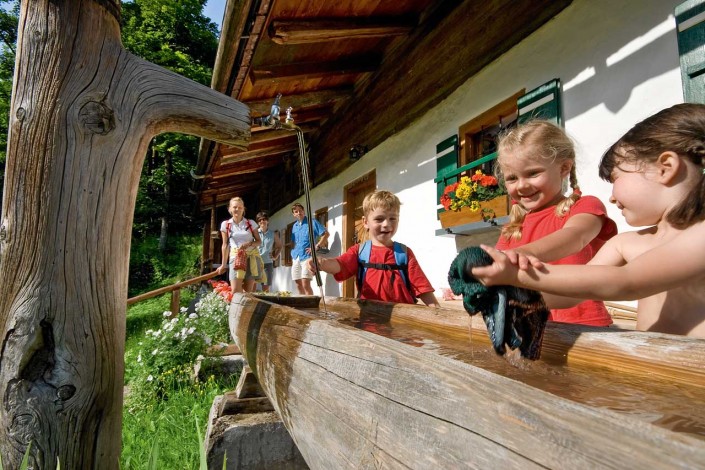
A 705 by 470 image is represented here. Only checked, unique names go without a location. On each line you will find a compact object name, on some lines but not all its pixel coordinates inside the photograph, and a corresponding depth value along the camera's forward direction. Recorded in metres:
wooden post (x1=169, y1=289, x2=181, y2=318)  6.36
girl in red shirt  1.62
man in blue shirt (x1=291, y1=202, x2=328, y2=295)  6.94
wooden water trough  0.42
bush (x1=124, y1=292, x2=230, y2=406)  3.39
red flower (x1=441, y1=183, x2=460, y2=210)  4.07
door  6.79
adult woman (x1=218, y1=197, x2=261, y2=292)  6.16
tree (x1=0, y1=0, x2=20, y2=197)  19.20
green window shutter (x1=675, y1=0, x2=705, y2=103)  2.29
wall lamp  6.54
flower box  3.52
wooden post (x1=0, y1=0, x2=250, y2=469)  1.26
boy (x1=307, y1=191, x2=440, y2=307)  2.96
